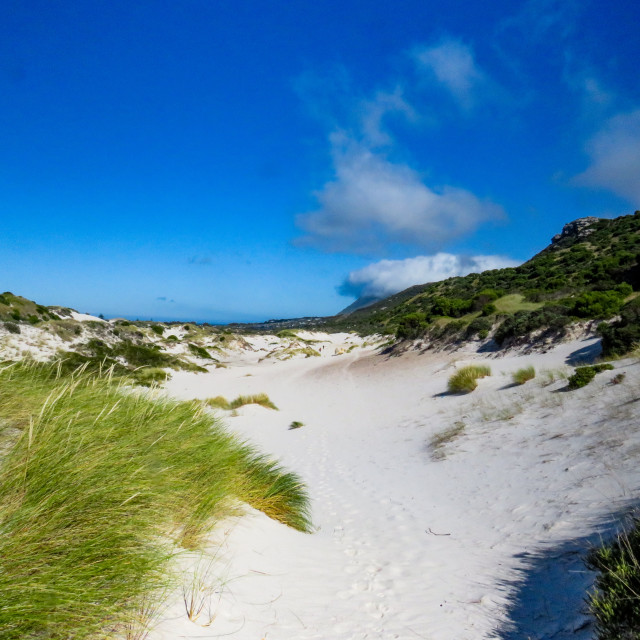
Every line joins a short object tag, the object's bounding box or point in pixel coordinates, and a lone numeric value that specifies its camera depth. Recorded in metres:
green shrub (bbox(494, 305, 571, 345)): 17.48
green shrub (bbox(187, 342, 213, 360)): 38.63
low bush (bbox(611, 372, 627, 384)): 8.47
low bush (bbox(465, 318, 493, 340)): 21.20
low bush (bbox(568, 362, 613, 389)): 9.23
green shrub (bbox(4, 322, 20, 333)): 24.27
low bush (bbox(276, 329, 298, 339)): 62.96
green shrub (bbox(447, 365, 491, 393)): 13.00
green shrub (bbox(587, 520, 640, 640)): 2.15
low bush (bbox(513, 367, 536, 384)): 11.66
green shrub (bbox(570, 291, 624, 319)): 16.69
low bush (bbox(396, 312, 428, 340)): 26.03
